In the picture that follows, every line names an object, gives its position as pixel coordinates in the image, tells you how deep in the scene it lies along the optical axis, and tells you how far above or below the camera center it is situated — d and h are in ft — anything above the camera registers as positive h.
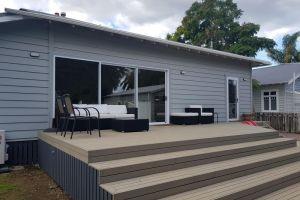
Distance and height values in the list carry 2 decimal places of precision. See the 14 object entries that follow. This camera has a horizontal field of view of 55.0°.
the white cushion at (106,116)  21.42 -0.53
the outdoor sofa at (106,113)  21.01 -0.33
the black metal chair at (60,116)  18.22 -0.49
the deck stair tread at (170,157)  11.43 -2.24
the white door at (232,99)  34.27 +1.25
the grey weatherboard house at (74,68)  19.08 +3.36
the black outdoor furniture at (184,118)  27.43 -0.86
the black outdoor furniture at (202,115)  28.60 -0.58
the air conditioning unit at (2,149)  17.57 -2.47
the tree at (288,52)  98.68 +19.75
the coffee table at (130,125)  19.69 -1.11
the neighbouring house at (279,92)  59.16 +3.81
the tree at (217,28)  73.51 +22.03
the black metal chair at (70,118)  16.83 -0.53
